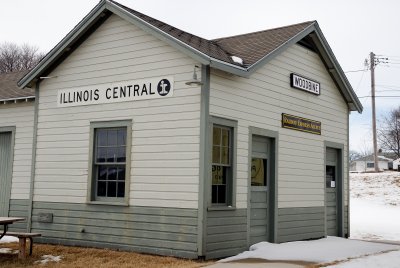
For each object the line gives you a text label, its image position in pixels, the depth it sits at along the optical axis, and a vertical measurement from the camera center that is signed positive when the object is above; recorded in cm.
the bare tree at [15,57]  5583 +1435
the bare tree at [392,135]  7669 +912
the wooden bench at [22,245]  1026 -106
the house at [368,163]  8268 +575
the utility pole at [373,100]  4244 +786
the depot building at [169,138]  1040 +119
